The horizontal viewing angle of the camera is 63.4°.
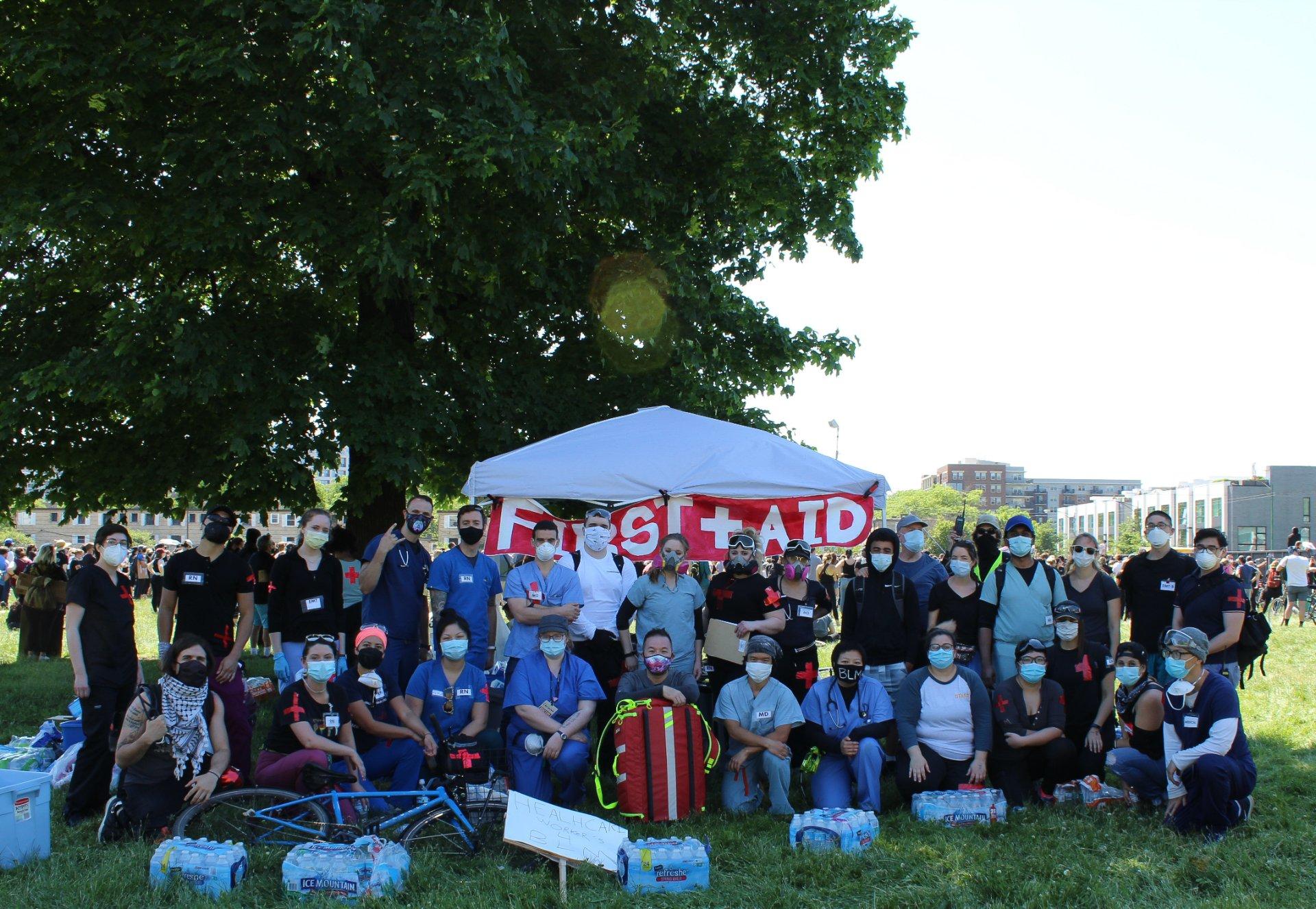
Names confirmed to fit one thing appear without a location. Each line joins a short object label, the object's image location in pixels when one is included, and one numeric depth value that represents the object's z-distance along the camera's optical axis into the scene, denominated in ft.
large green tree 33.94
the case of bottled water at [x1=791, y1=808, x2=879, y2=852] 21.95
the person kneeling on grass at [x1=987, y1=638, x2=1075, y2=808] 25.71
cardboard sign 19.92
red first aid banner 30.04
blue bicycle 21.27
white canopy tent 29.43
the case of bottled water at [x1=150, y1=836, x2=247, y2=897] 18.99
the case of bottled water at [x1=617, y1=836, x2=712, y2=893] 19.62
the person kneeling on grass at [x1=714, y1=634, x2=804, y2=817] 25.57
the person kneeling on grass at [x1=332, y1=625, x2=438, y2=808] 24.54
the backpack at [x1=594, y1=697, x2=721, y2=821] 24.39
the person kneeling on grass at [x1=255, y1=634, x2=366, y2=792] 22.71
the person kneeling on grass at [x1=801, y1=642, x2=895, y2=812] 25.27
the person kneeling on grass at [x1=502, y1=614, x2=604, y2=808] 24.54
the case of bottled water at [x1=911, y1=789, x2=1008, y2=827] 24.08
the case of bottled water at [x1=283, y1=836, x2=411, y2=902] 18.89
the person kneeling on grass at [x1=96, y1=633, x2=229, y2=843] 22.09
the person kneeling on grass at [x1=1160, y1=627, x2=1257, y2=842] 22.79
